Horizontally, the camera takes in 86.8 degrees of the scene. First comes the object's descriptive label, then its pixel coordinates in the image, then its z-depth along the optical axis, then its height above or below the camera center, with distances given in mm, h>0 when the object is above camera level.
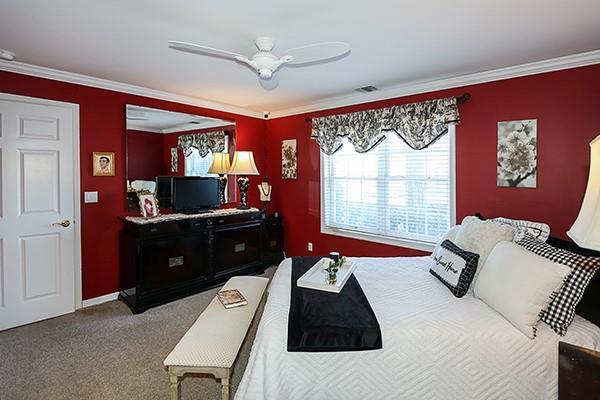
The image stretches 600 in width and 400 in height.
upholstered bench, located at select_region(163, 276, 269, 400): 1665 -852
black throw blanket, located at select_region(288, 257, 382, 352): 1561 -674
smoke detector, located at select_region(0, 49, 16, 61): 2631 +1176
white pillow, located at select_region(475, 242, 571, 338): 1632 -503
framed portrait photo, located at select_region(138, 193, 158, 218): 3646 -132
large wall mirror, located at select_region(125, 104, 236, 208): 3754 +655
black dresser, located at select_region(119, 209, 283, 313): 3342 -720
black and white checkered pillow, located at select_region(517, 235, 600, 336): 1646 -527
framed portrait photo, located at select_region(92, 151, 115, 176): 3436 +335
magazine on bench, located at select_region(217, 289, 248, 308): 2287 -784
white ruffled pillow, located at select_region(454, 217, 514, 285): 2229 -316
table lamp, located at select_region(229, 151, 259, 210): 4484 +347
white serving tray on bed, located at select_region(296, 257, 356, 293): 2078 -592
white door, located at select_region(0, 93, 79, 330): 2939 -150
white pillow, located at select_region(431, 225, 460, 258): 2657 -362
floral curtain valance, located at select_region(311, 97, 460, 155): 3373 +821
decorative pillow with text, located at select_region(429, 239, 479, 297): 2055 -514
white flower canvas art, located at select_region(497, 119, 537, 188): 2928 +375
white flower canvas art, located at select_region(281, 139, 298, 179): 4910 +538
